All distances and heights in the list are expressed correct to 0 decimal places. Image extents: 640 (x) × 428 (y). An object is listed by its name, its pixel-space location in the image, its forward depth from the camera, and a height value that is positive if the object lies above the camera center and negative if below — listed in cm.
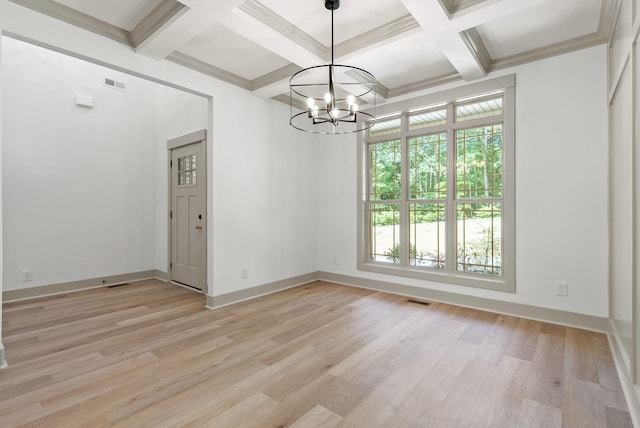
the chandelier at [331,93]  263 +158
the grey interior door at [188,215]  453 -2
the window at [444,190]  371 +31
